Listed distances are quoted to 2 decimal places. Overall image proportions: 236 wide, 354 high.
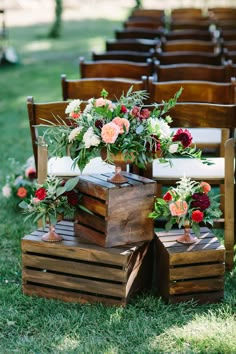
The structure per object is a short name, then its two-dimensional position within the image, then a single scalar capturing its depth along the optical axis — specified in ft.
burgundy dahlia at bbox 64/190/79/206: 14.93
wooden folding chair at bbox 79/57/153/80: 22.37
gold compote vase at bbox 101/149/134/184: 14.62
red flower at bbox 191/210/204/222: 14.68
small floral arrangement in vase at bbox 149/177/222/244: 14.80
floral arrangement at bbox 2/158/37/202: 21.09
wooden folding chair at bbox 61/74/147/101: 19.48
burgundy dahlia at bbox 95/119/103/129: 14.55
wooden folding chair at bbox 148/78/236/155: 18.79
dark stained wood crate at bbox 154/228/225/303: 14.83
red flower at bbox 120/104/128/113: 14.71
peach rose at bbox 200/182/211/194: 15.16
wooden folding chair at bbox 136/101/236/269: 16.68
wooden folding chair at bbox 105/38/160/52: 27.85
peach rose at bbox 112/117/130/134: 14.34
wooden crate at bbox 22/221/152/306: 14.64
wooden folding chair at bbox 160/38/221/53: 27.27
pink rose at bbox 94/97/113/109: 14.77
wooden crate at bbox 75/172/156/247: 14.51
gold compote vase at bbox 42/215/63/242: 15.09
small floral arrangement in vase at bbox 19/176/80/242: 14.90
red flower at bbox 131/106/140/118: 14.71
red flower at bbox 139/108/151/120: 14.71
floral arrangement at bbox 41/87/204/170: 14.40
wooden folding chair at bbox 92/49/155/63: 24.91
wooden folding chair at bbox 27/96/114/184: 17.03
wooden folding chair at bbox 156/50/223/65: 24.79
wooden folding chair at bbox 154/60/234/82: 21.54
